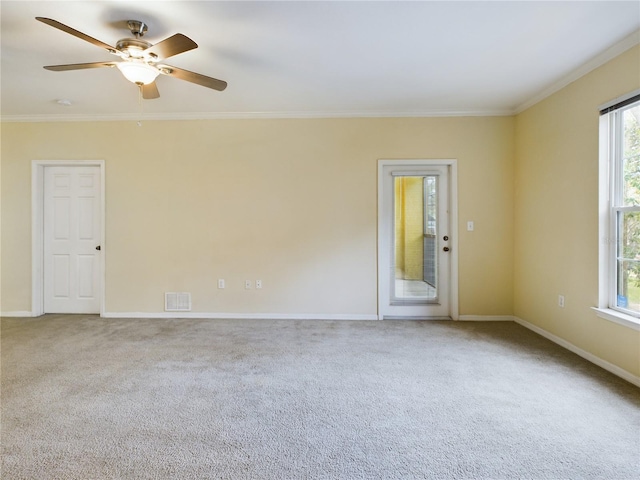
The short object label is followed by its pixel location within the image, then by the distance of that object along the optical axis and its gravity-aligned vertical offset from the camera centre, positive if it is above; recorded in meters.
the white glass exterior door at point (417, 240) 4.06 -0.03
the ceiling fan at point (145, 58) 1.96 +1.21
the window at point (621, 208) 2.50 +0.25
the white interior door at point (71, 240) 4.23 -0.03
